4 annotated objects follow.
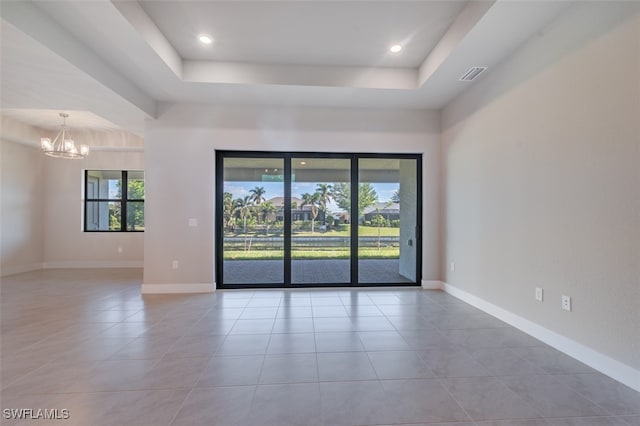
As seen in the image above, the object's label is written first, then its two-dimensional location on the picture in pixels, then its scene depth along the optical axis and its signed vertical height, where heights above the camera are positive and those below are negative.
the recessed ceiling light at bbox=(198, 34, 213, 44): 3.08 +2.06
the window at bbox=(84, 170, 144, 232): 6.58 +0.36
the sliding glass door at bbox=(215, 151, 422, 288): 4.55 -0.03
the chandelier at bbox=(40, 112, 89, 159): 4.71 +1.22
